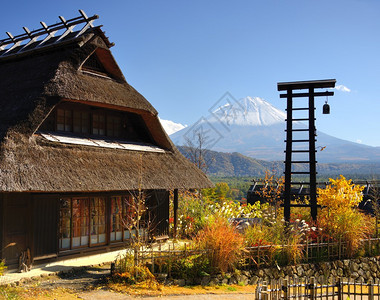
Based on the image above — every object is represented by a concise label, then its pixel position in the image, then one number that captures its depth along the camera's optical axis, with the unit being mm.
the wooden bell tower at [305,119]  14002
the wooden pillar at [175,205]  15258
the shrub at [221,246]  10391
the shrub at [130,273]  9656
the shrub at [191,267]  10263
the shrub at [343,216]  12742
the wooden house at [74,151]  10750
